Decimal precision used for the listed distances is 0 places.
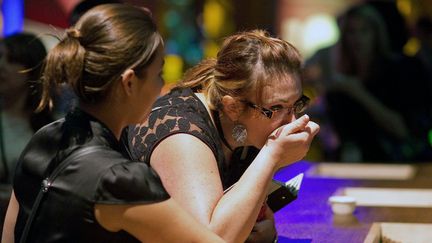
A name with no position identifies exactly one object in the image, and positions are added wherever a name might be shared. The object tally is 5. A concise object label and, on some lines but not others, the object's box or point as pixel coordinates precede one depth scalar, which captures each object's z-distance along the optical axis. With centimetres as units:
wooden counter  497
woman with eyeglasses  432
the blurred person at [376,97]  1093
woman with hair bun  341
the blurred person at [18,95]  649
